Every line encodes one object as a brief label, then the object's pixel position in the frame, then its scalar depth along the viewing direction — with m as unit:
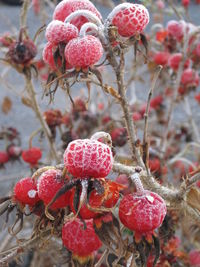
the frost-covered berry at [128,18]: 0.16
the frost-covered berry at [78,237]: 0.14
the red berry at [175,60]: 0.34
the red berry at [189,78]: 0.38
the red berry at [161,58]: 0.38
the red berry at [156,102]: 0.65
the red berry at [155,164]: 0.30
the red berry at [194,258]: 0.26
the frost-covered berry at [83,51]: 0.15
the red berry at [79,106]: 0.36
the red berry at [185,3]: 0.42
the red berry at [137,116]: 0.41
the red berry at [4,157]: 0.38
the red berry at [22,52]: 0.24
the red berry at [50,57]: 0.16
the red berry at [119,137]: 0.33
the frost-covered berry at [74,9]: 0.16
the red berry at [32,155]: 0.31
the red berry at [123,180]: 0.25
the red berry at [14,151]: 0.38
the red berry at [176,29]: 0.33
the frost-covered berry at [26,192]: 0.15
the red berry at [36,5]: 0.79
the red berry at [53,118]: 0.32
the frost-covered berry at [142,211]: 0.13
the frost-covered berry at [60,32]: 0.15
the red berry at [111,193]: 0.13
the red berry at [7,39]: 0.26
